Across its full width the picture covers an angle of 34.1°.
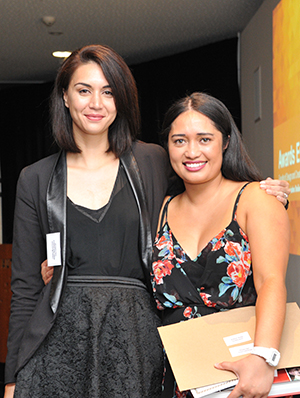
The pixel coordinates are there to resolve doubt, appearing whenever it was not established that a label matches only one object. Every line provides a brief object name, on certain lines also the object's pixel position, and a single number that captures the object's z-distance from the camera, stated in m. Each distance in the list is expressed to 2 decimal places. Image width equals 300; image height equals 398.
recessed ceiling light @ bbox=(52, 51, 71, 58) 5.95
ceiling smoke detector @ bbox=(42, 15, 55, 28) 4.75
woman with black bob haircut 1.67
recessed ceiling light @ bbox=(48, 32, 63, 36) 5.26
